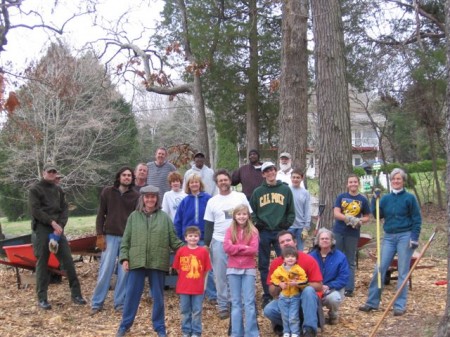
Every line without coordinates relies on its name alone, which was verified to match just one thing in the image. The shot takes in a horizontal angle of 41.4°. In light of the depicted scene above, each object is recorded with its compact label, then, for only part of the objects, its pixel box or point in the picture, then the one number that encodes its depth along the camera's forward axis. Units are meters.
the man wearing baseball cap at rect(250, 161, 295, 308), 6.92
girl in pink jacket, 5.98
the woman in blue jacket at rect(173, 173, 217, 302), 7.22
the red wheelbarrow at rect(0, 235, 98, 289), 8.38
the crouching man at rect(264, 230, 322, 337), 5.80
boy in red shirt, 6.14
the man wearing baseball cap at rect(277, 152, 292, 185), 8.79
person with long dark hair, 7.34
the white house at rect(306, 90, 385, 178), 25.52
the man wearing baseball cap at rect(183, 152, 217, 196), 8.62
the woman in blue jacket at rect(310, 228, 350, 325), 6.41
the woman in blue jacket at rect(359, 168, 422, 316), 6.89
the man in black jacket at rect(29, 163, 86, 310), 7.58
